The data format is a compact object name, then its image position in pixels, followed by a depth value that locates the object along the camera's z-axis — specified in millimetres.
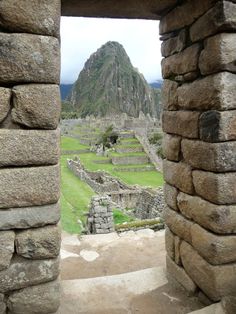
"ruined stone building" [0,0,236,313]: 2896
